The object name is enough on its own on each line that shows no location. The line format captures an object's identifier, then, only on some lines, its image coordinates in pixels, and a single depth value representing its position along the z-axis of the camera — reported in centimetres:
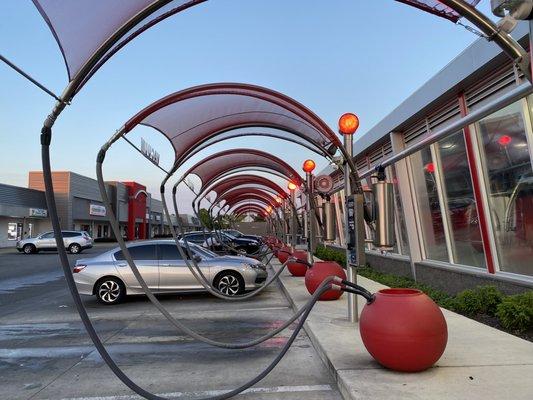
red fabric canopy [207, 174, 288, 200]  2362
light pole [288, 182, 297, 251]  1780
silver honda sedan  1152
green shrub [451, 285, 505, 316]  828
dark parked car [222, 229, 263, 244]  3469
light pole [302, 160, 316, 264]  1261
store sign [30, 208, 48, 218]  4797
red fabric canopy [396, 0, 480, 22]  471
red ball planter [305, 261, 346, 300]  978
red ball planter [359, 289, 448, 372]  486
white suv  3431
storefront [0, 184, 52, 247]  4368
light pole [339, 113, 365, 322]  726
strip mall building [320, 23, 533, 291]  863
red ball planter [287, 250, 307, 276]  1494
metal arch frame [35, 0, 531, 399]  396
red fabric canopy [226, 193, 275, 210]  3513
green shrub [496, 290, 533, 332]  677
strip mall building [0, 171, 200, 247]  4553
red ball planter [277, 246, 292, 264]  1753
